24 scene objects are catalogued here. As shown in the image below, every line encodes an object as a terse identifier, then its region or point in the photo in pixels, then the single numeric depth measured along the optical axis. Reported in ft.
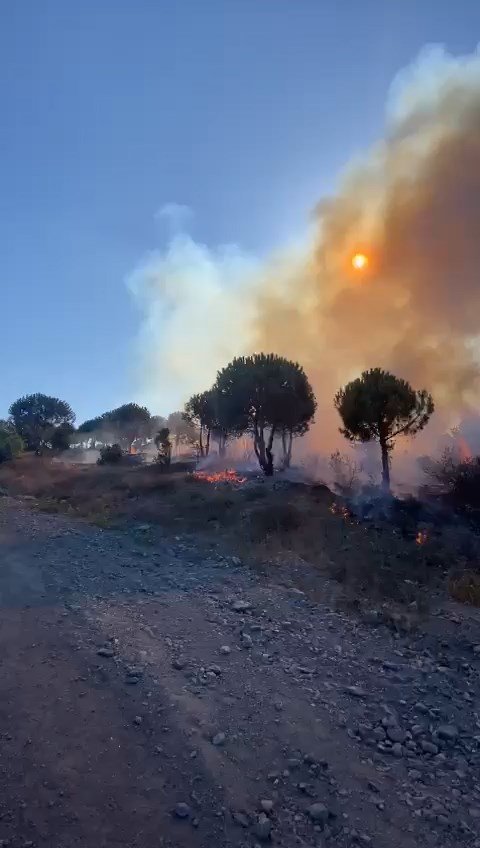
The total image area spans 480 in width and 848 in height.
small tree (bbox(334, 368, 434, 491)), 91.71
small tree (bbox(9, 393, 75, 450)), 199.41
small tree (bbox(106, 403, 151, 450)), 224.94
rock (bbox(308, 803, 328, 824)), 13.87
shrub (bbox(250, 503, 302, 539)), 49.15
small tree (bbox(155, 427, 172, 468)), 122.21
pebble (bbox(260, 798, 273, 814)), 14.05
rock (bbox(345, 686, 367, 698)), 20.24
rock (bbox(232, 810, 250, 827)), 13.52
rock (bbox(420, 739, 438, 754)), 17.22
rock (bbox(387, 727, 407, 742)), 17.69
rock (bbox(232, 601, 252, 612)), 28.43
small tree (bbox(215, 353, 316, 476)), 112.16
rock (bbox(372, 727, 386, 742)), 17.67
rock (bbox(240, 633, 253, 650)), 23.94
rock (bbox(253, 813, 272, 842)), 13.17
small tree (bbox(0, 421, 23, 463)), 141.59
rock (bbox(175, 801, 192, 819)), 13.57
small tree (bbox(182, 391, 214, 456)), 147.74
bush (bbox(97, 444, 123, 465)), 146.30
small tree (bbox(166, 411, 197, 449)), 200.57
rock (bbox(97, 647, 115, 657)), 21.74
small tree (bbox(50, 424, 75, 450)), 199.82
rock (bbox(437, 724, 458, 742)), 17.92
